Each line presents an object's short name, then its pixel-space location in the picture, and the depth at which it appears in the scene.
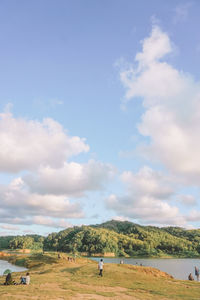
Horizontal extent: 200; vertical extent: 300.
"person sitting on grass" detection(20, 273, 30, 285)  35.44
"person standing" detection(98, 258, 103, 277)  42.81
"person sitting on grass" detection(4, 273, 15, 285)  35.44
